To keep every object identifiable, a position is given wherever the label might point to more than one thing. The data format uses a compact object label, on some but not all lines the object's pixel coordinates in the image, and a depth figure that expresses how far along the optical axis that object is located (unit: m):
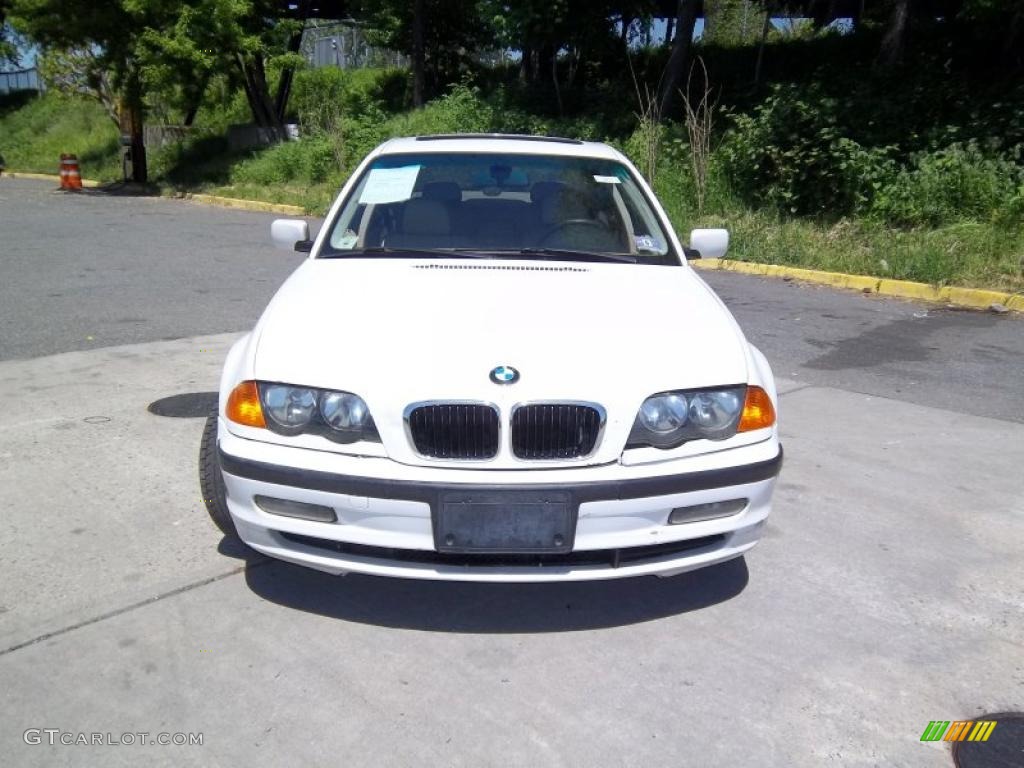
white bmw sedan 2.69
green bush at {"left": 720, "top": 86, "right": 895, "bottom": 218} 11.93
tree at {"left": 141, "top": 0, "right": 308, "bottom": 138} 20.27
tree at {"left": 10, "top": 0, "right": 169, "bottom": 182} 20.86
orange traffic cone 23.88
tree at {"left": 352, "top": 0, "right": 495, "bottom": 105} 23.36
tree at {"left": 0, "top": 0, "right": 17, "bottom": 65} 32.34
